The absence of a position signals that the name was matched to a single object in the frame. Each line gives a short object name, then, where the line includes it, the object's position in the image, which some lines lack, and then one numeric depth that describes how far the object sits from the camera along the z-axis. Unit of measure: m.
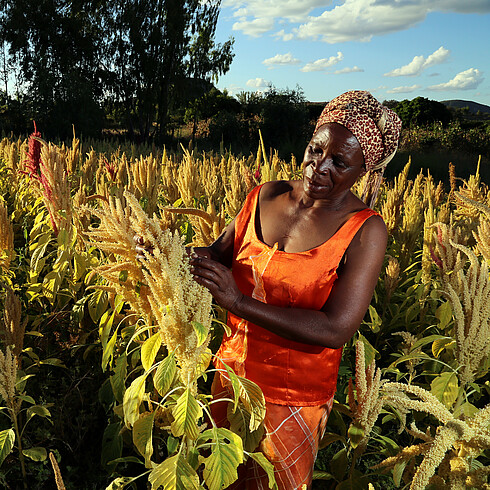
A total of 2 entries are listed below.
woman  1.31
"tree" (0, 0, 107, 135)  21.06
